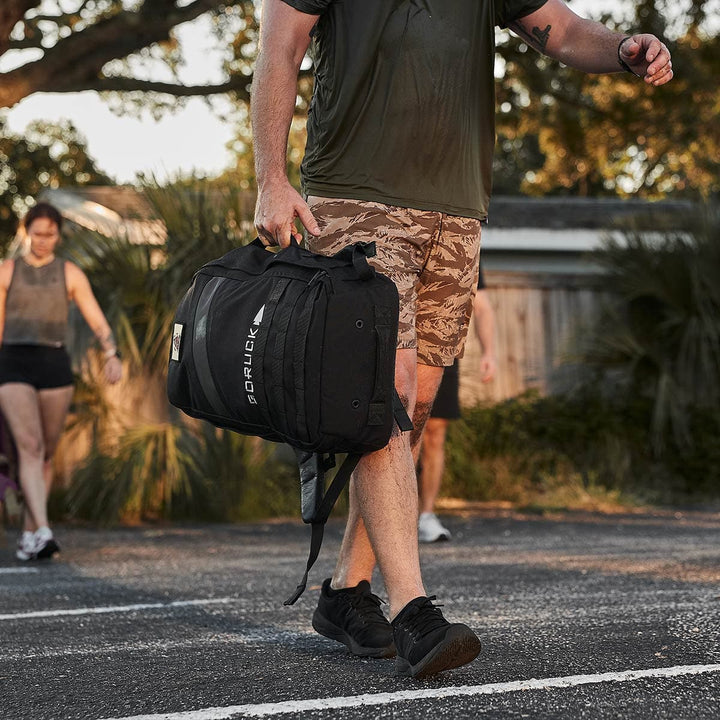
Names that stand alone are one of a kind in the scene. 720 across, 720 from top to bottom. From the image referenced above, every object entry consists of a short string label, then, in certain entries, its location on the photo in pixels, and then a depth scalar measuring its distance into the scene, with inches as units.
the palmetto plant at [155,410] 372.8
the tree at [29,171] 1274.6
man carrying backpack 131.3
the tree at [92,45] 519.8
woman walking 292.2
